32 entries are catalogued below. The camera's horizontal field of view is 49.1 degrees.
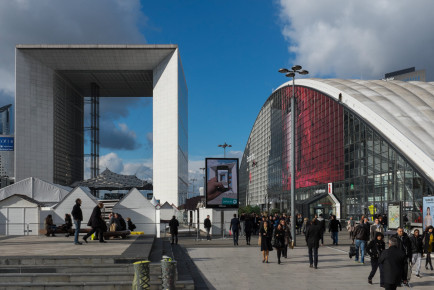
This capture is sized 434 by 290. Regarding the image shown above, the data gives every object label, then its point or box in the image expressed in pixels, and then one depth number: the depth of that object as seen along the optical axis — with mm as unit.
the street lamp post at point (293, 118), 27723
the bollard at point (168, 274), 10945
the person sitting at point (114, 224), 24922
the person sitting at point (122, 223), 26470
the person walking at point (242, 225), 34216
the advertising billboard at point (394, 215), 26216
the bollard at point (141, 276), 10375
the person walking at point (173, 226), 26844
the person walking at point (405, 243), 13496
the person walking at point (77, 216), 19828
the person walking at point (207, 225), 30252
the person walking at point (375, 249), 13619
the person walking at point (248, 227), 26984
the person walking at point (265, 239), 18594
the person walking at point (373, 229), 18528
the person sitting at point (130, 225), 30047
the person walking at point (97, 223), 20598
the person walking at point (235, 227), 26428
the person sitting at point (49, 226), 27148
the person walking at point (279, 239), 18145
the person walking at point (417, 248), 15348
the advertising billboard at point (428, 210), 22016
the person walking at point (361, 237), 17734
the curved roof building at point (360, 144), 41188
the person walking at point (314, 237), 16909
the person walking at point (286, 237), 18969
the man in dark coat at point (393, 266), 9852
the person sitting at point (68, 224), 26428
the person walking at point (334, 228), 27016
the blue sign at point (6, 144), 75125
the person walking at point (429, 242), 16797
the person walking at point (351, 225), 31895
